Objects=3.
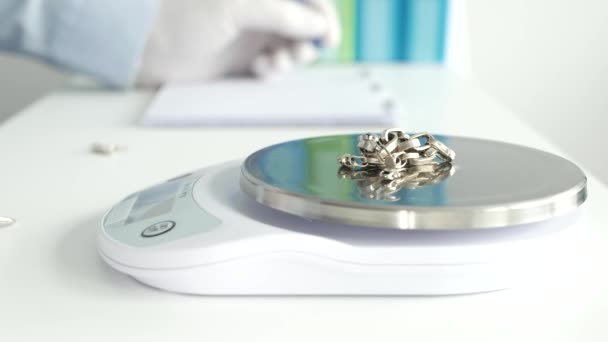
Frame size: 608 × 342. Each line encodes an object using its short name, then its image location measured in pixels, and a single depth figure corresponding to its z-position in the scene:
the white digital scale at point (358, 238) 0.58
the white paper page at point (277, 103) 0.97
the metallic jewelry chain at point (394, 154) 0.63
